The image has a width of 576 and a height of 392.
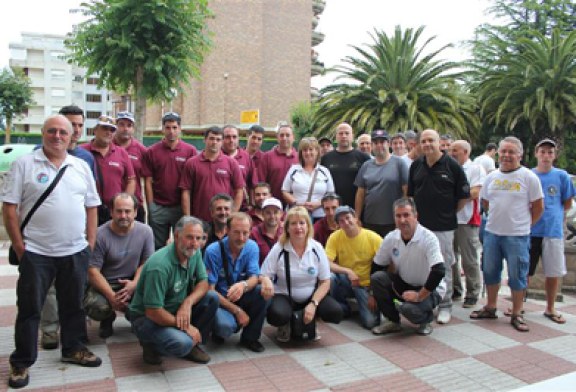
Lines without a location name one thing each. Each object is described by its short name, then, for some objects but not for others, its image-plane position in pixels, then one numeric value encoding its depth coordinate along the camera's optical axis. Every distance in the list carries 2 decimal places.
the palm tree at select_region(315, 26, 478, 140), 18.55
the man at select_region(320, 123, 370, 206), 6.30
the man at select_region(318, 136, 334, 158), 7.27
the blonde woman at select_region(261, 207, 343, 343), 4.52
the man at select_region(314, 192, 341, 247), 5.47
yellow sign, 31.16
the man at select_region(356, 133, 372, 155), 6.99
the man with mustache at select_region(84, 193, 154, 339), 4.27
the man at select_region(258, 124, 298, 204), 6.31
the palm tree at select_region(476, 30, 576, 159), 18.16
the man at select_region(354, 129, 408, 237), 5.77
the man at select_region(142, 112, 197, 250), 5.61
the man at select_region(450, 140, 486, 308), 5.87
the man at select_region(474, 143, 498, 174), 8.82
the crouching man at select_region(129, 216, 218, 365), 3.72
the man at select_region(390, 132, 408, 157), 6.88
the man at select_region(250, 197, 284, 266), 4.96
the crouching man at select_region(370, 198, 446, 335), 4.66
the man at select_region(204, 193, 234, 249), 4.86
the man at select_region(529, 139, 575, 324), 5.51
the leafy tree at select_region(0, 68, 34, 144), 31.72
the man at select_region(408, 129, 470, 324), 5.30
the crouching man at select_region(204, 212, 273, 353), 4.29
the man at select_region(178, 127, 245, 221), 5.43
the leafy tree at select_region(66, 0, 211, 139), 11.19
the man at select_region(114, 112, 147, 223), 5.69
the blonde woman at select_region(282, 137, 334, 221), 5.92
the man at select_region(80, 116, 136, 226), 4.97
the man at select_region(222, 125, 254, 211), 6.05
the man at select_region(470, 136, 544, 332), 5.13
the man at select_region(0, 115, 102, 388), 3.46
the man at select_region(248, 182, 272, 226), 5.54
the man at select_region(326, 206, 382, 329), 5.10
